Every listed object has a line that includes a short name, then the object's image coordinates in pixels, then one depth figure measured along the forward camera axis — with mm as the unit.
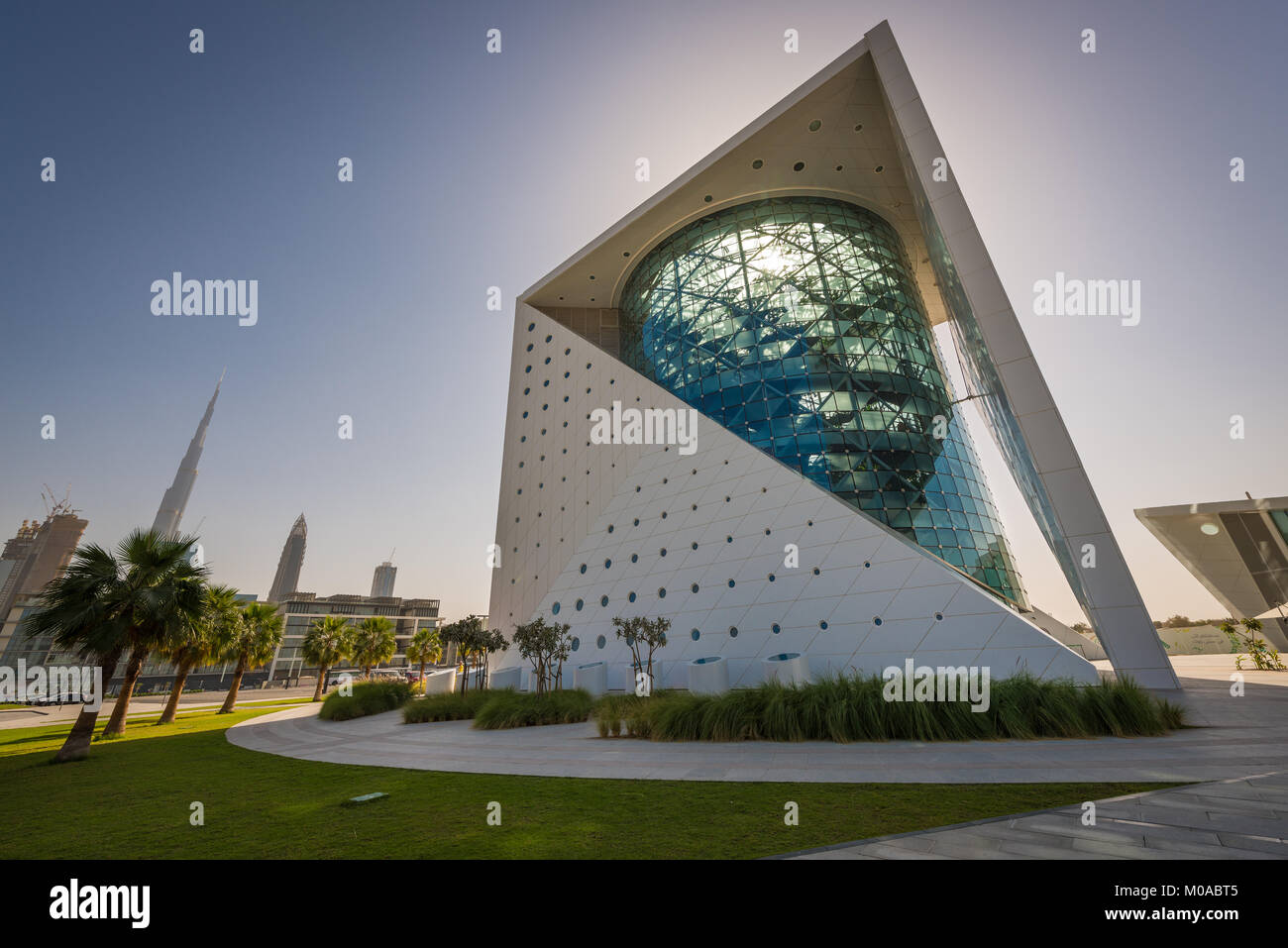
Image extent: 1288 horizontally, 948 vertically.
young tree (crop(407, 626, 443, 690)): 36125
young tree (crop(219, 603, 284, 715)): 24547
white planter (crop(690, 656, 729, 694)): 14867
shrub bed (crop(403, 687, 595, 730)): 13438
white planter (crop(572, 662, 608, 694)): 17844
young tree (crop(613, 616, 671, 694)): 15062
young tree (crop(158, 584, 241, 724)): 19312
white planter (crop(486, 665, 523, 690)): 21941
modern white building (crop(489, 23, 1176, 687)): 13016
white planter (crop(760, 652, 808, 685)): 13718
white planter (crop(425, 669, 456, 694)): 23922
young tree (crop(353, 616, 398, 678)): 32094
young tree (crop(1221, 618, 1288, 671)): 18734
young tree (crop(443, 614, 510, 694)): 18920
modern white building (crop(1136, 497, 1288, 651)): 22984
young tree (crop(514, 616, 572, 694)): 16516
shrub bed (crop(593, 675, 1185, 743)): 8211
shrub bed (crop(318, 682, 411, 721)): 18203
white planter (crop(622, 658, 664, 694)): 17547
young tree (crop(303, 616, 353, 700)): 30641
